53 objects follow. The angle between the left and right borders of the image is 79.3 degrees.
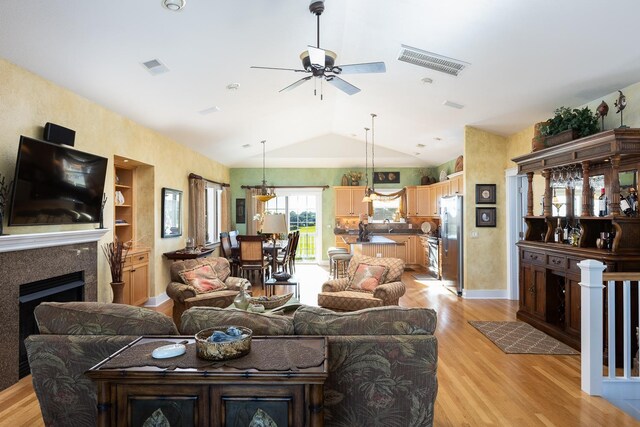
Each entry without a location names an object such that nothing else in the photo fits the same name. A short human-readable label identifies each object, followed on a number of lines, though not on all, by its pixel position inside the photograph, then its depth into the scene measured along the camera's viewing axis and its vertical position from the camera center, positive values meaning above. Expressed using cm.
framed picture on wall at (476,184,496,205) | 668 +35
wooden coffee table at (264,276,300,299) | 533 -93
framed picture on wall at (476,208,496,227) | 670 -3
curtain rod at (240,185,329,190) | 1079 +83
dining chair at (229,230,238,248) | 918 -58
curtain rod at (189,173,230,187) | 769 +81
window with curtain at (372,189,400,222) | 1077 +20
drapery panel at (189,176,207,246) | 773 +12
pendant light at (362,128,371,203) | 866 +145
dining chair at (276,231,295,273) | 799 -87
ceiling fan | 328 +133
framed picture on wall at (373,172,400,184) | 1077 +107
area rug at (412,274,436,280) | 866 -141
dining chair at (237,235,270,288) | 726 -71
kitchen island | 693 -59
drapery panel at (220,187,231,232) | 1000 +15
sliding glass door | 1098 -1
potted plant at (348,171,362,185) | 1068 +106
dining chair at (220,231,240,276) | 803 -82
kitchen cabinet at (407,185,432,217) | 1023 +39
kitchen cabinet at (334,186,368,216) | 1059 +40
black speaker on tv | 365 +80
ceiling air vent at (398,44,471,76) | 421 +174
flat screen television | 327 +30
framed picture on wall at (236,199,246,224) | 1088 +10
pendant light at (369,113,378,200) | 852 +133
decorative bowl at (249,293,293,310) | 395 -89
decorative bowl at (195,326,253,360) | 180 -63
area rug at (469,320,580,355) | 414 -144
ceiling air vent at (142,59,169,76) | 395 +157
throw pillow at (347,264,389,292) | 483 -79
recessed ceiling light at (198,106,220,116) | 577 +160
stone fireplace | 319 -48
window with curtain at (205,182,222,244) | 890 +9
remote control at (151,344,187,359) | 181 -65
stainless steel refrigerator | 691 -51
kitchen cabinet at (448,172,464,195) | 761 +66
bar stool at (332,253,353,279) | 763 -101
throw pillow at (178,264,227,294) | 482 -81
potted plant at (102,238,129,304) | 469 -60
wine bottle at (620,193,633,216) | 391 +9
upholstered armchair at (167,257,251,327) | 462 -88
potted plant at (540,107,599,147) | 430 +103
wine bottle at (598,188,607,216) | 420 +12
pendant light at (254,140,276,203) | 925 +69
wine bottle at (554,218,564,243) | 476 -23
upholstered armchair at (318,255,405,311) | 449 -88
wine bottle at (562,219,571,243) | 474 -24
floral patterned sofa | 213 -75
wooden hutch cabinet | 368 -21
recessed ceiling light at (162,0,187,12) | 300 +167
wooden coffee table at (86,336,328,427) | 167 -79
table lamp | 550 -12
